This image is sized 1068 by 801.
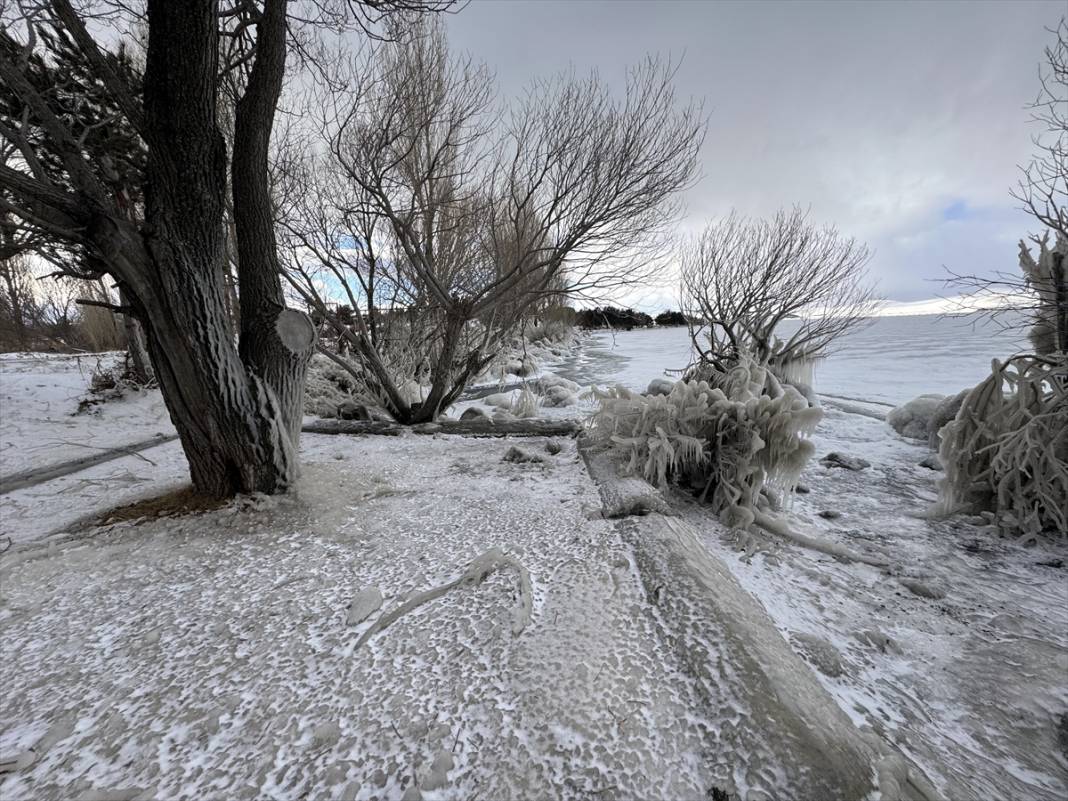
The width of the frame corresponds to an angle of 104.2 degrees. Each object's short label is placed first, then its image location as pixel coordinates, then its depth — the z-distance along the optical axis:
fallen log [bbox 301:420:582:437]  3.30
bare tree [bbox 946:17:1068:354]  2.47
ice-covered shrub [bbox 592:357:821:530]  1.92
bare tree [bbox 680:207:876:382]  6.05
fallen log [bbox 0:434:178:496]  2.17
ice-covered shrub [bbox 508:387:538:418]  4.55
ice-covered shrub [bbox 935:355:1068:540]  1.80
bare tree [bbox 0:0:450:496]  1.43
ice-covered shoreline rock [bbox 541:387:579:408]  5.39
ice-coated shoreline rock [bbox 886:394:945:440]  3.58
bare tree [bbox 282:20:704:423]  3.28
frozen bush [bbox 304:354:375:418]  4.30
